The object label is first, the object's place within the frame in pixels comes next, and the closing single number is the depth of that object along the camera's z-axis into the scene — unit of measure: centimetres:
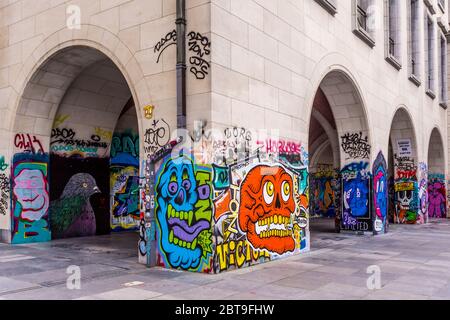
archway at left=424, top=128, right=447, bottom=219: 2572
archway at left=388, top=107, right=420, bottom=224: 2041
